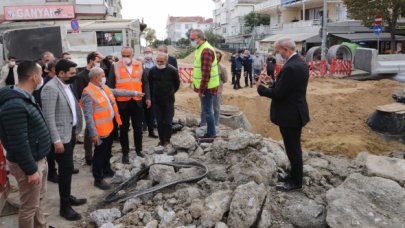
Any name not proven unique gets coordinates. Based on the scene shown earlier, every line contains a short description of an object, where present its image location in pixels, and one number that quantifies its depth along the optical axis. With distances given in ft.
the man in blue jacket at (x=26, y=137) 10.73
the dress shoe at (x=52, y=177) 19.08
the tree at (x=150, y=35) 275.43
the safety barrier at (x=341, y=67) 68.85
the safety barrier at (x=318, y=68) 69.26
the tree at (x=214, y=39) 191.11
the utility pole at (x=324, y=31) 71.10
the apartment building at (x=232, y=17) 196.46
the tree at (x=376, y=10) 86.48
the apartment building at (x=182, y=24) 367.25
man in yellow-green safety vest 21.50
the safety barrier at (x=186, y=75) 66.17
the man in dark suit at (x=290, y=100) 14.76
